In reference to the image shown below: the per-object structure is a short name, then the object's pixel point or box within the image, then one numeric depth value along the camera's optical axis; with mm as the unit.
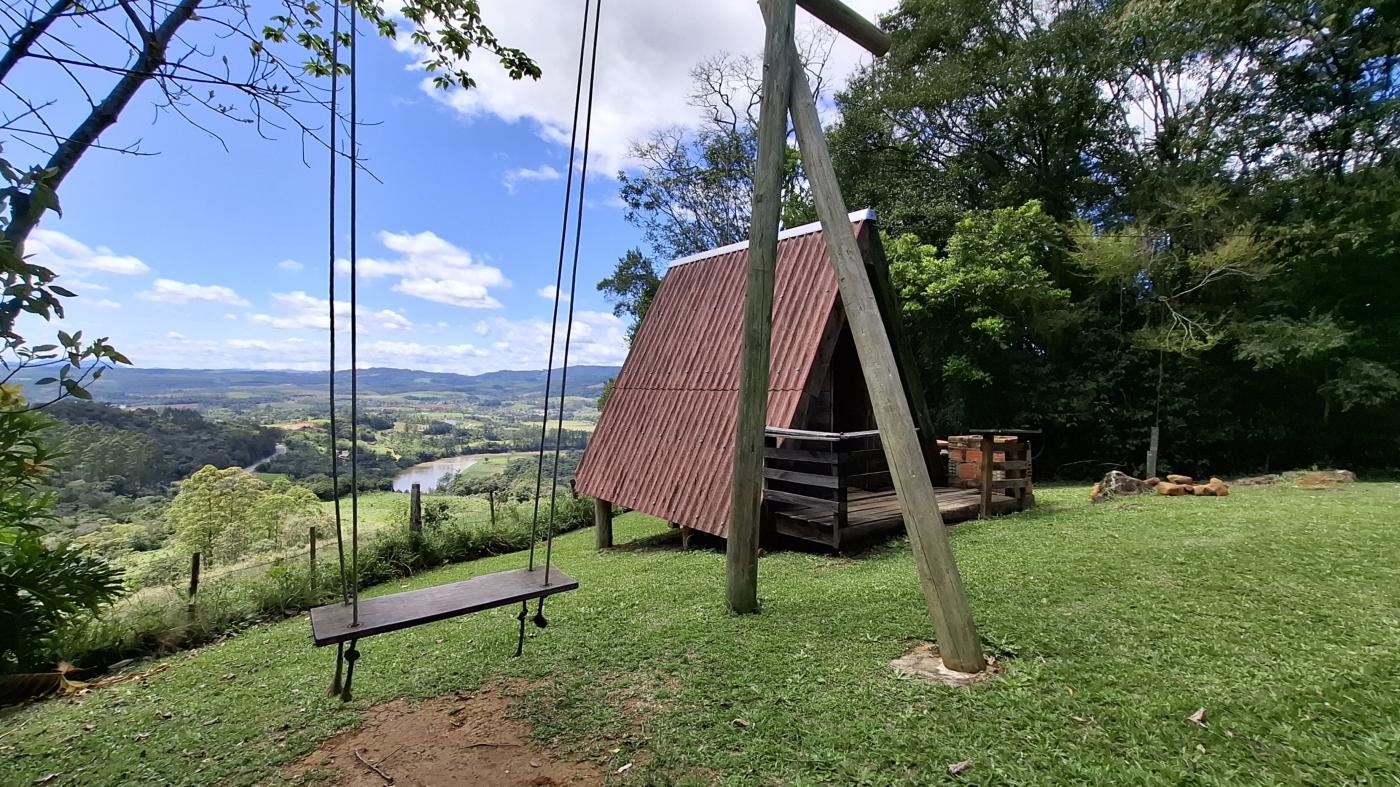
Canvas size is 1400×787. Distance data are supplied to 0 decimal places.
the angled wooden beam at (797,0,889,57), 4027
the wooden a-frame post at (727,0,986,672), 3045
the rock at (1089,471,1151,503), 8414
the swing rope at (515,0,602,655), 3332
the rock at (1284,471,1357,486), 8930
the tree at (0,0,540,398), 1728
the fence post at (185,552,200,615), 6809
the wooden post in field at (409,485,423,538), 9727
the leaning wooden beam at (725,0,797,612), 3850
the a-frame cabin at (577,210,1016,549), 6492
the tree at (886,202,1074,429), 12453
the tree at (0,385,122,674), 4148
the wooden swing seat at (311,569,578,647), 2604
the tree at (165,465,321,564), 8758
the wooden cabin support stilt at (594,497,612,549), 8664
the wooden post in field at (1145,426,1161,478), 12184
